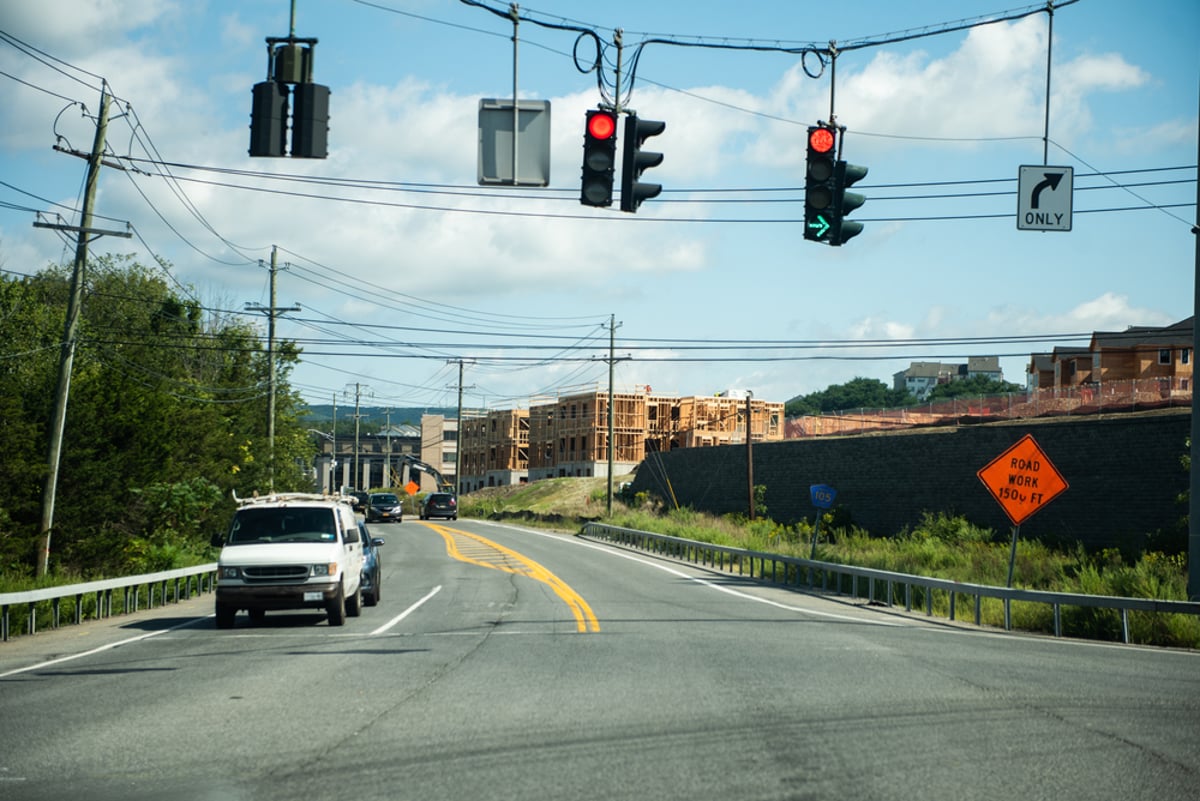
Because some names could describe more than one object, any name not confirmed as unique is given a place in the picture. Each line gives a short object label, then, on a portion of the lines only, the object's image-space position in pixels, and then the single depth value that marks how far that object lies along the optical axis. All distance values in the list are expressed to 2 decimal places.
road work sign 23.59
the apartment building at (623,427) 112.38
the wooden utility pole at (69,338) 26.78
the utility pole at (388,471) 136.95
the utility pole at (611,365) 67.30
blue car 23.00
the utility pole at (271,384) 50.56
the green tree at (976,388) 178.75
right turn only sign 18.75
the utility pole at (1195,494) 19.50
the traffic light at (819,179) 16.91
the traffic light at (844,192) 17.02
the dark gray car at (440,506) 77.38
